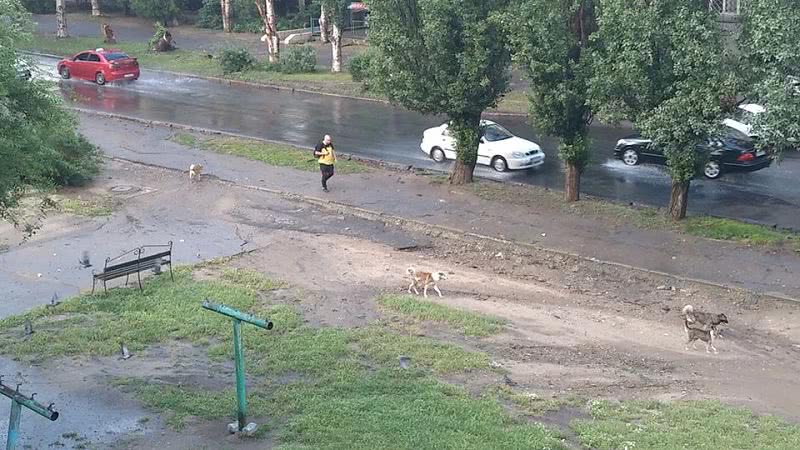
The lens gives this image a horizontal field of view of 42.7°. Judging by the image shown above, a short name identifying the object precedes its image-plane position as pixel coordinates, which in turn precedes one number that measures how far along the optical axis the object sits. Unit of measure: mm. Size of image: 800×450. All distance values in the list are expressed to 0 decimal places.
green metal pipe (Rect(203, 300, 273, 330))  11945
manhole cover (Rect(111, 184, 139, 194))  26859
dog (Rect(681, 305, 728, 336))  16766
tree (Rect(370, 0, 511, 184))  24594
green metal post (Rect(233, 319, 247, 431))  12516
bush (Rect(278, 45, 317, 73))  45156
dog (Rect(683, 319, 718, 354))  16516
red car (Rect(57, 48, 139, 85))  43531
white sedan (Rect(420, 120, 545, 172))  28500
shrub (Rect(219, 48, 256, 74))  45562
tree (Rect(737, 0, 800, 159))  19016
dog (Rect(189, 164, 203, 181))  27439
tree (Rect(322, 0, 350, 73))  41375
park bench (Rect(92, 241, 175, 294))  18875
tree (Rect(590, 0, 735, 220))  20906
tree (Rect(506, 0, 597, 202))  23016
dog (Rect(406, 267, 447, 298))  19016
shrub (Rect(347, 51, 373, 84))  40312
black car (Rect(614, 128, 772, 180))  26781
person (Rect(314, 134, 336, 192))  25891
